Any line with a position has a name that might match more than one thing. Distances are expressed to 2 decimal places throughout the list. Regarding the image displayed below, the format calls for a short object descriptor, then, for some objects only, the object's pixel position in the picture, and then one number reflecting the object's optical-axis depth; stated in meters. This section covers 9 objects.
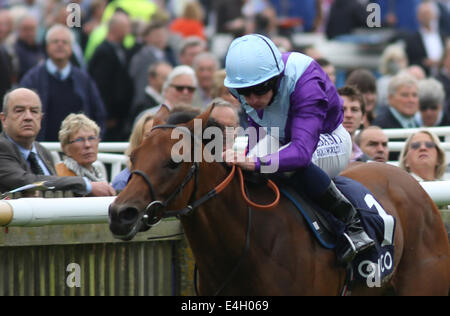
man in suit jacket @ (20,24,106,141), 18.69
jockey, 9.18
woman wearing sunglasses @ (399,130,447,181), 14.15
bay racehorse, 8.56
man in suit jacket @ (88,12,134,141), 22.45
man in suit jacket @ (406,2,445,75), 27.48
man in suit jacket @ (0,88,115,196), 11.68
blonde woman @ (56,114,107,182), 13.46
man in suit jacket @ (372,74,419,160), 18.73
